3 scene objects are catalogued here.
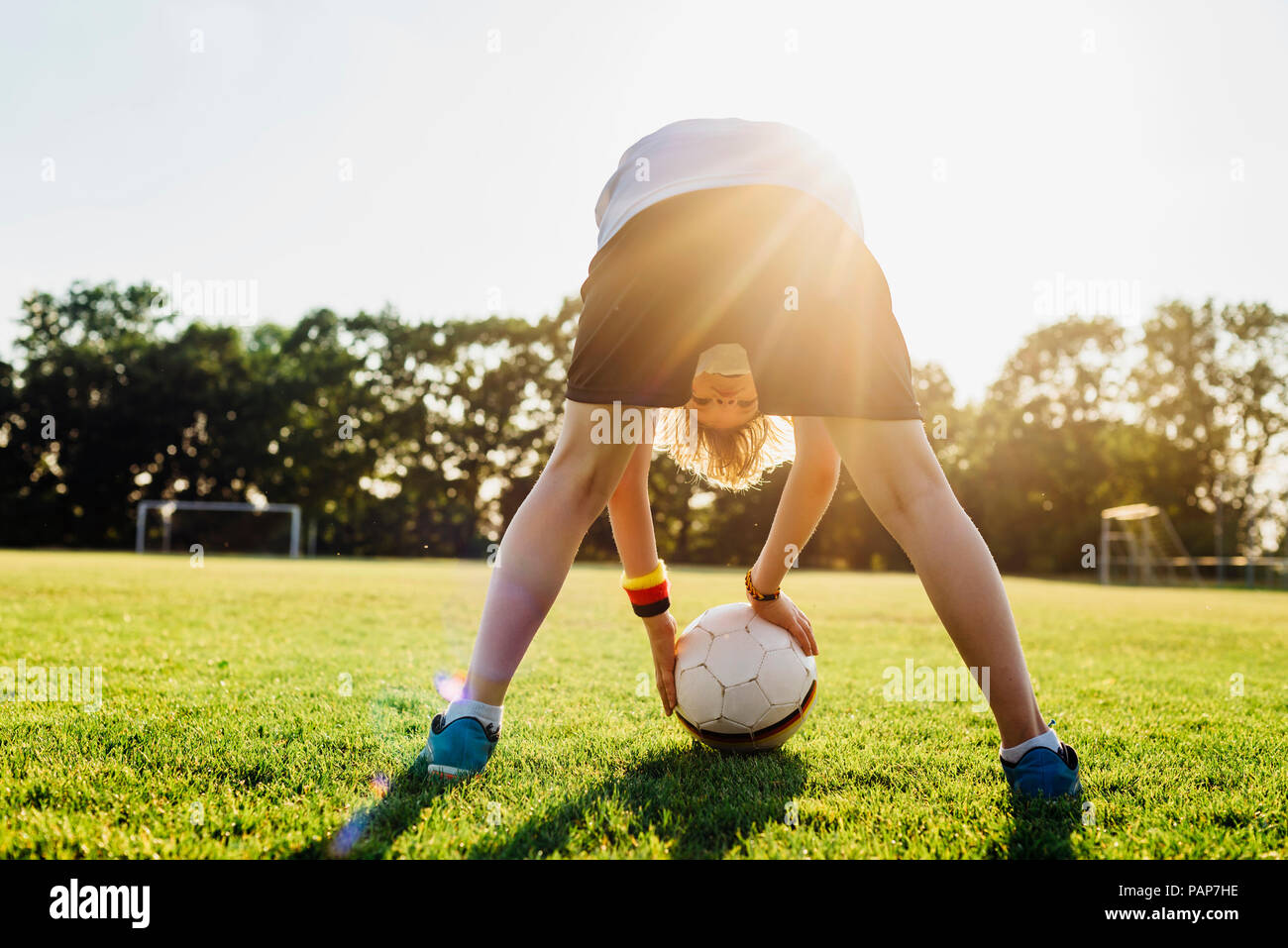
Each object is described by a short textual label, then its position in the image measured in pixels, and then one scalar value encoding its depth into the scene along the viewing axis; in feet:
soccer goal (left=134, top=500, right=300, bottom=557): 121.70
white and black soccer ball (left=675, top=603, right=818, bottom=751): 9.10
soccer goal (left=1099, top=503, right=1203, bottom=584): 110.22
